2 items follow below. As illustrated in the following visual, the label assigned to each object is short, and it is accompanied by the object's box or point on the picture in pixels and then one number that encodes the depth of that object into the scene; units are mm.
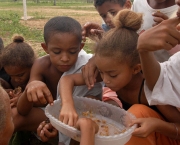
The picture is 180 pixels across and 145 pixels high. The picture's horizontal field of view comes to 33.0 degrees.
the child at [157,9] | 2215
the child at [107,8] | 2376
